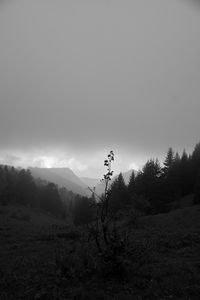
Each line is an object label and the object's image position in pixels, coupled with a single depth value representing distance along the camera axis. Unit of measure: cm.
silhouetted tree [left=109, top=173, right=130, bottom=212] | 6506
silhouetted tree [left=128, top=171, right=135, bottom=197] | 6464
